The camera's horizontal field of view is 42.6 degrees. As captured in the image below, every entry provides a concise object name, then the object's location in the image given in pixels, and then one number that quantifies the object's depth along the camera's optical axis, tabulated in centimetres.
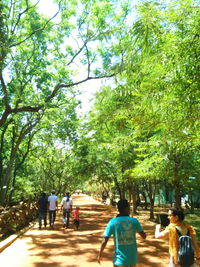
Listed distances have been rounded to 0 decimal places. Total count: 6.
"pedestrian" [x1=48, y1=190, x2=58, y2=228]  1298
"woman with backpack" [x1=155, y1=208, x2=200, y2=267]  366
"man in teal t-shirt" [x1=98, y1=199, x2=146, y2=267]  361
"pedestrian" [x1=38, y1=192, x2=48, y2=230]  1321
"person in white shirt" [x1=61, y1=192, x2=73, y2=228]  1331
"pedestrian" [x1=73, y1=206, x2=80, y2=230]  1292
